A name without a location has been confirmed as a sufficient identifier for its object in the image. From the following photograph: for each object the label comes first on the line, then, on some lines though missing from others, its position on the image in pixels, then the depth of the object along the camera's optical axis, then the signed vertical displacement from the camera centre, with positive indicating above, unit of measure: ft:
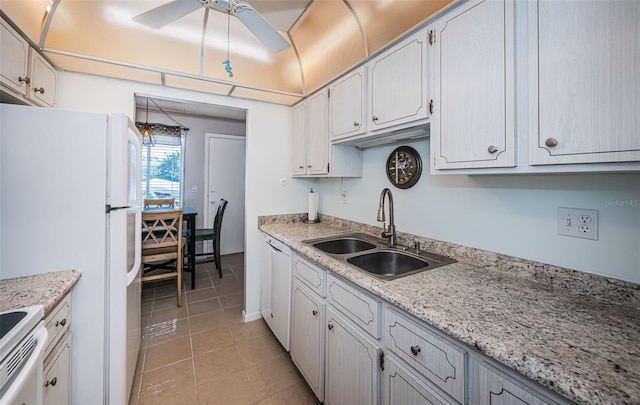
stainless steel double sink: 4.65 -1.07
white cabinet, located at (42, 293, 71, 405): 3.15 -2.17
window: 12.78 +2.04
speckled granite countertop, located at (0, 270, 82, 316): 2.98 -1.19
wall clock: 5.37 +0.86
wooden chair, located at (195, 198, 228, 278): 11.23 -1.53
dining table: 10.20 -1.60
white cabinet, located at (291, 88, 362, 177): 6.73 +1.59
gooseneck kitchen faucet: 5.12 -0.46
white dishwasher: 6.20 -2.36
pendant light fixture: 11.00 +3.13
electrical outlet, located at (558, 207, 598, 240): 3.12 -0.23
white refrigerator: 3.62 -0.28
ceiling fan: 4.09 +3.31
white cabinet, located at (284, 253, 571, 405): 2.32 -1.93
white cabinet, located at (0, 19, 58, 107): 3.99 +2.46
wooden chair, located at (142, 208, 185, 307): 8.54 -1.42
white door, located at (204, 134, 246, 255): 14.08 +1.11
